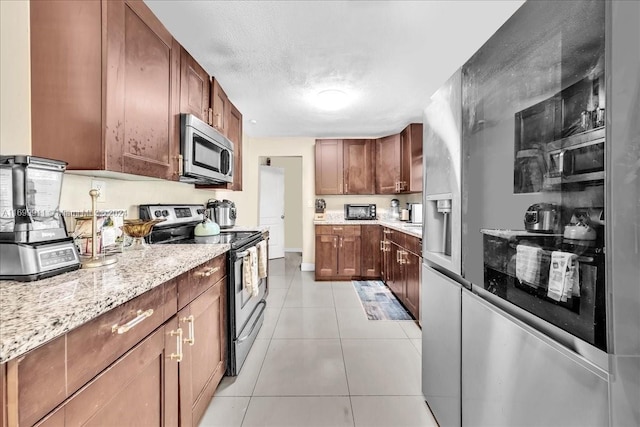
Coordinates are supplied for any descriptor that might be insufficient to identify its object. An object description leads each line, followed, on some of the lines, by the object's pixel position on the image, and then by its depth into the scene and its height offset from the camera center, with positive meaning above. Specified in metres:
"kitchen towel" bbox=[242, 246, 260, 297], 1.94 -0.43
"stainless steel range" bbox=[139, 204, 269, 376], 1.80 -0.33
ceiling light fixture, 2.82 +1.21
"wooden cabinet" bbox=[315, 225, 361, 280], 4.21 -0.61
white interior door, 5.74 +0.17
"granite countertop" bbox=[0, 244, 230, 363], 0.53 -0.22
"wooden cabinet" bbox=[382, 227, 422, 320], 2.63 -0.60
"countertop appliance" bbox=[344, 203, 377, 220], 4.68 +0.03
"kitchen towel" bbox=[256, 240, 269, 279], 2.38 -0.42
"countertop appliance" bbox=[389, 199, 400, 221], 4.62 +0.05
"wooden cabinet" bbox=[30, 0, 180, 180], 1.15 +0.55
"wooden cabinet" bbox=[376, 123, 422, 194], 3.87 +0.77
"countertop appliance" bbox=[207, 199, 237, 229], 2.88 +0.01
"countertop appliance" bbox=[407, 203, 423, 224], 3.84 +0.01
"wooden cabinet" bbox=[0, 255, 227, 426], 0.56 -0.43
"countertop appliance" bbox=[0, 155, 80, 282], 0.86 -0.03
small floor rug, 2.87 -1.04
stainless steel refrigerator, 0.55 -0.02
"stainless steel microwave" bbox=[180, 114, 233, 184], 1.77 +0.44
